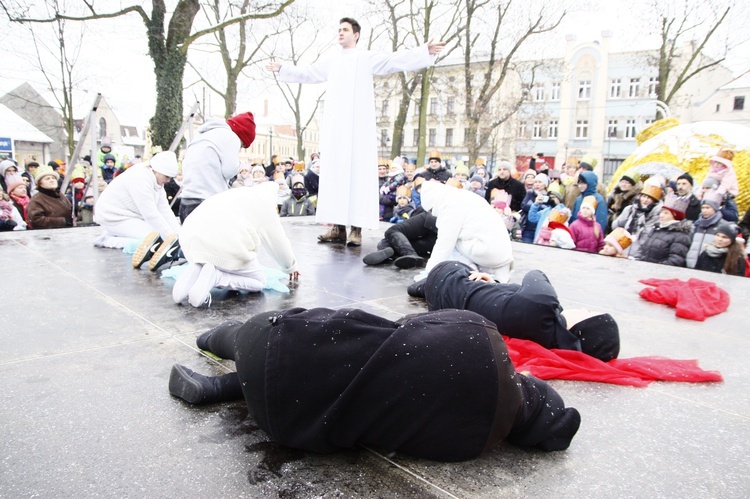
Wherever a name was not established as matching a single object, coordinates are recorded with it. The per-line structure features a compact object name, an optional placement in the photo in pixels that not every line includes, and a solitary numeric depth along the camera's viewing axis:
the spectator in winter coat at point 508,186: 9.87
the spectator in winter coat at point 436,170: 11.20
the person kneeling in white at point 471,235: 4.49
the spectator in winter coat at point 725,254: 6.30
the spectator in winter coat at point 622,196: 9.04
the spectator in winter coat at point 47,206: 8.04
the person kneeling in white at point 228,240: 3.99
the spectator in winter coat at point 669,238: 6.66
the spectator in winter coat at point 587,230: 7.78
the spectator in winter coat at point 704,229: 6.54
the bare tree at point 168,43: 15.98
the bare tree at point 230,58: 21.33
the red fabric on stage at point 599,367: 2.80
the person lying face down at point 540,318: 3.04
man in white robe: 6.36
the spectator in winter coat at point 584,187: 8.83
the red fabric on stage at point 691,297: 4.30
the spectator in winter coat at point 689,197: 7.24
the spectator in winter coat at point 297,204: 10.84
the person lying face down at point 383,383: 1.80
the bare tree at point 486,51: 23.61
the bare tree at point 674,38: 20.83
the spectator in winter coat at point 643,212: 7.56
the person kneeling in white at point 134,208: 6.13
